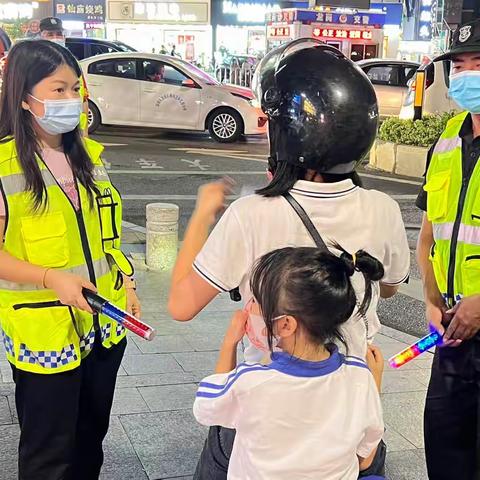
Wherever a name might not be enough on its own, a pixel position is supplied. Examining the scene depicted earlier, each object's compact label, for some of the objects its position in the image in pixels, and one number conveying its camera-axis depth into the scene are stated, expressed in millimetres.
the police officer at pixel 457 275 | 2592
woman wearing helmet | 1818
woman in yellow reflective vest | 2363
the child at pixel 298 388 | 1674
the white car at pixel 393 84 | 17047
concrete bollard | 6492
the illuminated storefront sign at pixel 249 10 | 31531
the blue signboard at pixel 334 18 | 21547
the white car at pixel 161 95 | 14438
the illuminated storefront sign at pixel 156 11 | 28594
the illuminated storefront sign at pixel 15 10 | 36062
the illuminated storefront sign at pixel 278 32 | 21797
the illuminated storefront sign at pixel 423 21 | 23891
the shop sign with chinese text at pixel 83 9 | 34812
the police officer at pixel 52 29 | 9328
